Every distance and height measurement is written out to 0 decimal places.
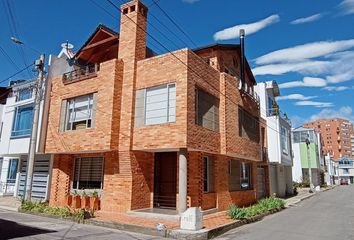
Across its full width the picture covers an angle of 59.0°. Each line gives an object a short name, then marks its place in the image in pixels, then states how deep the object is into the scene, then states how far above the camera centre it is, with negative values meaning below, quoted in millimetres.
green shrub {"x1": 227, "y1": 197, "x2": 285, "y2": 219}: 13477 -1223
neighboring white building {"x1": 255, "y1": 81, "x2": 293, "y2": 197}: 25422 +3927
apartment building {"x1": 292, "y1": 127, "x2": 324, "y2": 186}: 44062 +4453
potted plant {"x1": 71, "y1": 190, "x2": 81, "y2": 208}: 15812 -1005
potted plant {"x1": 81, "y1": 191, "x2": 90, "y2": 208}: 15416 -974
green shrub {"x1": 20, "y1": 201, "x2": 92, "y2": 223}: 12727 -1310
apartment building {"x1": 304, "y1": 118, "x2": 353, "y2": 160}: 137000 +21812
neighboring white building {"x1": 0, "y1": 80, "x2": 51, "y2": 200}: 19656 +2334
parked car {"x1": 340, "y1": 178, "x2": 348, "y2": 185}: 89981 +870
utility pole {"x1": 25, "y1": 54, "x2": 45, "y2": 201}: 15914 +2627
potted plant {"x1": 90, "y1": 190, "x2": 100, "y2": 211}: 15062 -991
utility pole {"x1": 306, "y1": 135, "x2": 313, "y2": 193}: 38738 +4564
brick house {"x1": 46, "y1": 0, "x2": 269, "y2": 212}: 13836 +2525
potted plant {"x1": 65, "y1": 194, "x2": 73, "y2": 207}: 16422 -994
